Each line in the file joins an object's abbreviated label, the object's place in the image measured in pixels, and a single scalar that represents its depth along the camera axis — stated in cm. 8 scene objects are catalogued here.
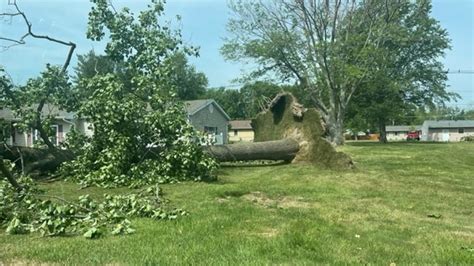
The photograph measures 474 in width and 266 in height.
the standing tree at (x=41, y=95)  1075
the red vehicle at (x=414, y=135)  8019
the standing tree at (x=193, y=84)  6469
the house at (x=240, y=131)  8072
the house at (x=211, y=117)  4088
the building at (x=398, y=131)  10206
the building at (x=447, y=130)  8575
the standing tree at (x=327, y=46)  3088
